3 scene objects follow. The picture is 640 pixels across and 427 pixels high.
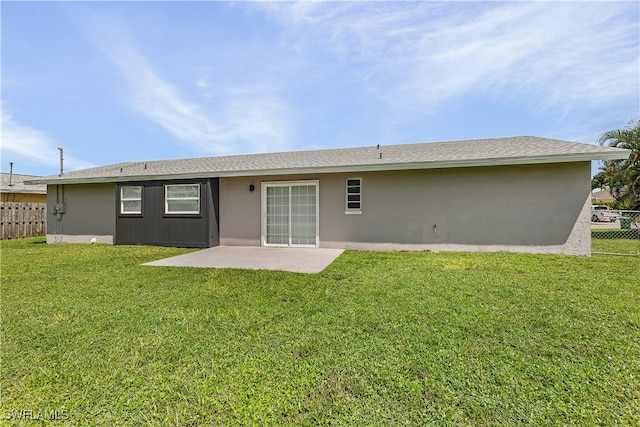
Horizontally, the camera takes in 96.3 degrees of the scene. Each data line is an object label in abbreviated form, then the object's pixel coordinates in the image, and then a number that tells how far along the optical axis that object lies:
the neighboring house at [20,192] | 17.20
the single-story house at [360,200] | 7.82
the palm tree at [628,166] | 14.18
